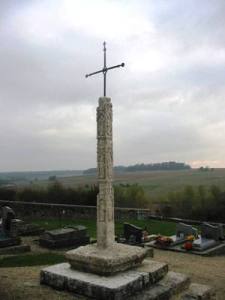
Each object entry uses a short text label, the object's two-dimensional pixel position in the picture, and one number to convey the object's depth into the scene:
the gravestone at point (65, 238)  10.65
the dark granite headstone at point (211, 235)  11.33
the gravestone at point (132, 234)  11.50
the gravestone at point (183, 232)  11.96
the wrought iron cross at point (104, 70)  6.30
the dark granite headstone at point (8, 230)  10.26
